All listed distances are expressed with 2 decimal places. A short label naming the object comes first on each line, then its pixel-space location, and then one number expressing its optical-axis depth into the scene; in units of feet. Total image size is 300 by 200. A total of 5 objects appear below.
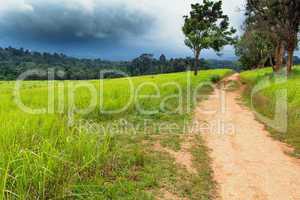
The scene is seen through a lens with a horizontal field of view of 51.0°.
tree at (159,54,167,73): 308.19
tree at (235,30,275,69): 143.54
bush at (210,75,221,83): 111.36
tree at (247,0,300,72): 83.56
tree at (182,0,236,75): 110.42
